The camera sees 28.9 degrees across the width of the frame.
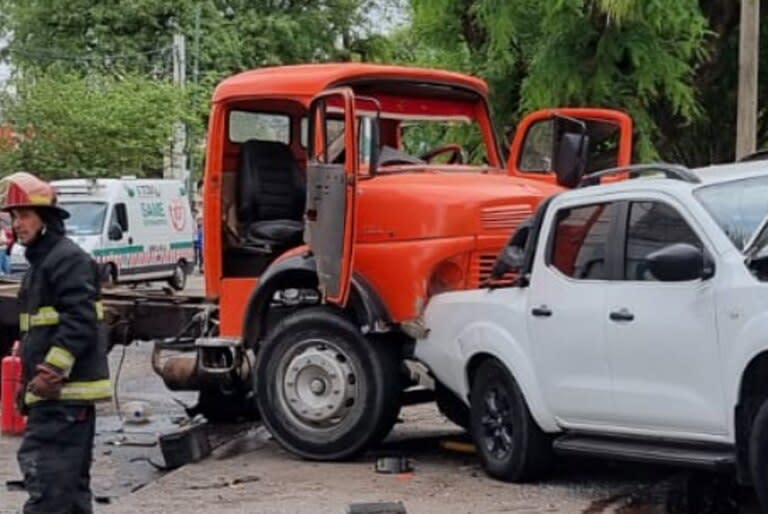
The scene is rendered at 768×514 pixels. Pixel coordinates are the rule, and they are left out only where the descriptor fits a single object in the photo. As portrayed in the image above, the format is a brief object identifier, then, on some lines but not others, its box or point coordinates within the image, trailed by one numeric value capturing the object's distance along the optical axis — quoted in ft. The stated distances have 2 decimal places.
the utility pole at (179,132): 157.69
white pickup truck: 24.82
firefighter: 23.59
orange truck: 32.94
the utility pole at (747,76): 45.63
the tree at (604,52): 48.39
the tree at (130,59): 144.97
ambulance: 92.53
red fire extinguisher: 38.29
